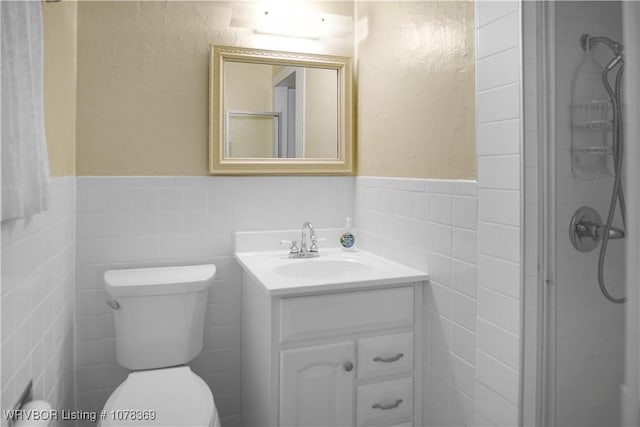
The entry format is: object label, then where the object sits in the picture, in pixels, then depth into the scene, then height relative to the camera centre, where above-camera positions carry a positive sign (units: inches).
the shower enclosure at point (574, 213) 40.6 -1.6
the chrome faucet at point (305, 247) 83.1 -9.3
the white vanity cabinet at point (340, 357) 62.0 -23.0
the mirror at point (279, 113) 83.7 +16.5
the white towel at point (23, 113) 37.6 +7.8
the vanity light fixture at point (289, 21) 84.1 +34.0
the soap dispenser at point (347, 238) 88.1 -8.1
